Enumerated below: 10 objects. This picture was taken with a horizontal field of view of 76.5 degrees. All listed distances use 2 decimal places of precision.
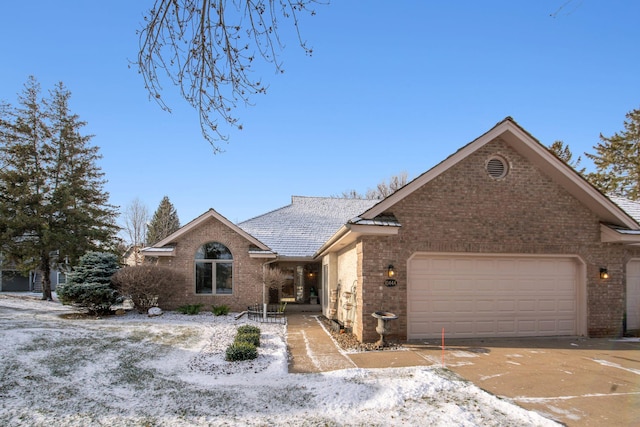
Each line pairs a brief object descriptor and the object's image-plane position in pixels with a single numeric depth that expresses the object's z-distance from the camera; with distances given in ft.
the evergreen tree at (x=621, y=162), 101.30
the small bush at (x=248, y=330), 34.51
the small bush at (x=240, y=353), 28.22
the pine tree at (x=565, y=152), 111.24
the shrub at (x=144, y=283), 49.88
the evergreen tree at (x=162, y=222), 140.05
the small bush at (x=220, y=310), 51.62
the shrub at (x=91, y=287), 48.57
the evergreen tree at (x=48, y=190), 66.59
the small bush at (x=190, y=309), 51.88
